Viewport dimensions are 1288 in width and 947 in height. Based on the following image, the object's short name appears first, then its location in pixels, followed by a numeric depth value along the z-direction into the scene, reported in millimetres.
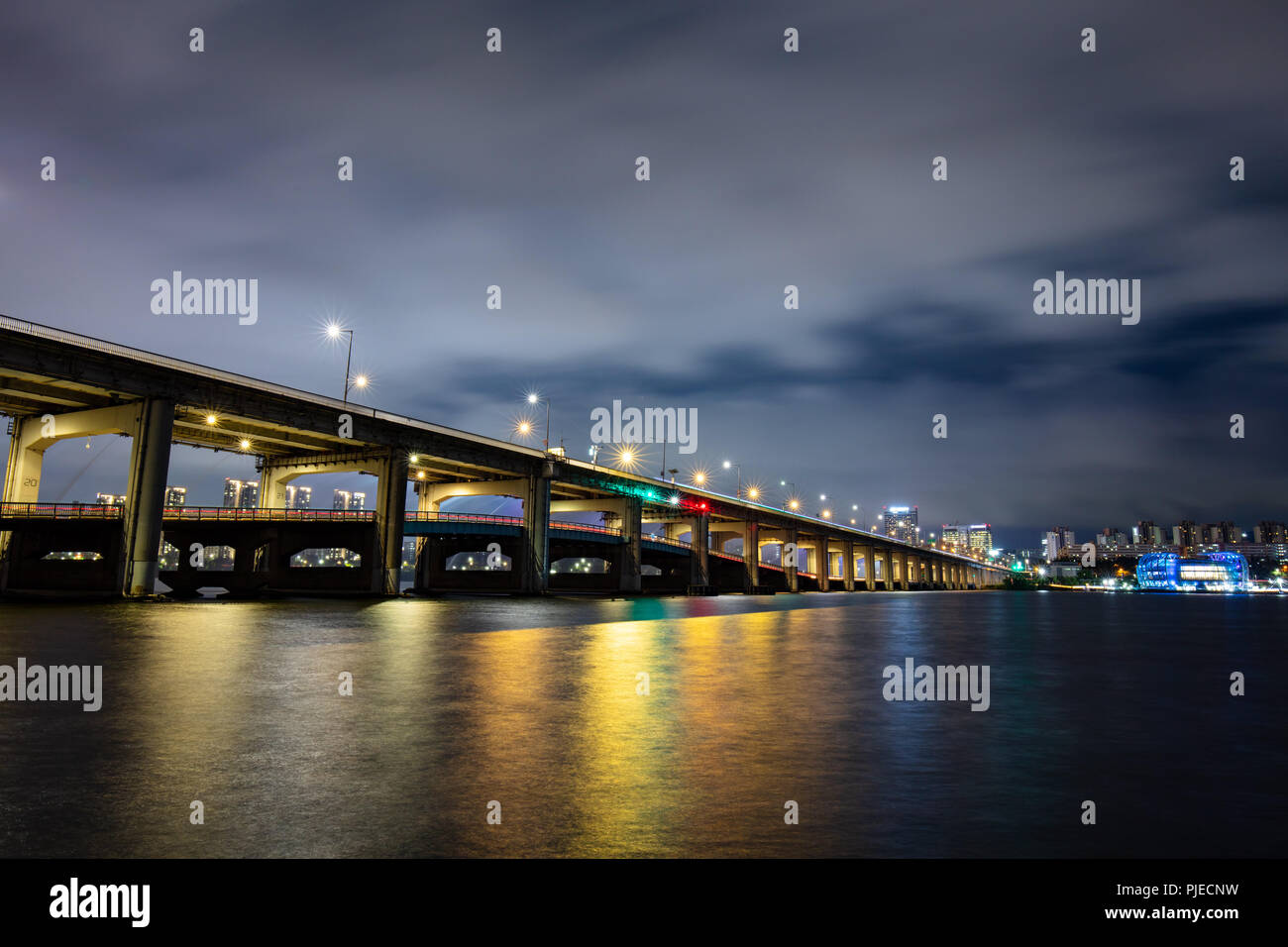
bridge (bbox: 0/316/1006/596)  49125
